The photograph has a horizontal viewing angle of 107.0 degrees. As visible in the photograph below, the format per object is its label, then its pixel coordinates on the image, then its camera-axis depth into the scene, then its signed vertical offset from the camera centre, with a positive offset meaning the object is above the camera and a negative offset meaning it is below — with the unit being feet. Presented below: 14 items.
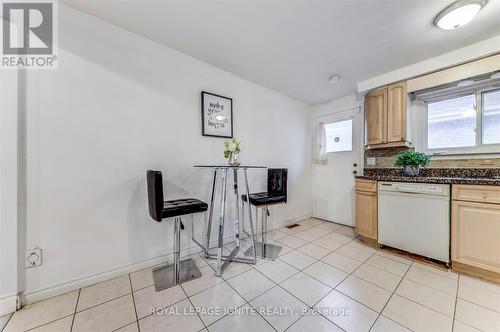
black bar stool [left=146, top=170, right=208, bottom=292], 5.07 -1.43
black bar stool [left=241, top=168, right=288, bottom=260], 7.13 -1.30
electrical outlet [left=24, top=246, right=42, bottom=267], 4.66 -2.36
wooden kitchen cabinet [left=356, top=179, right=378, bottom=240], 8.00 -1.92
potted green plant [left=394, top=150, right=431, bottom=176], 7.54 +0.19
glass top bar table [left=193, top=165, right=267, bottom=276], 5.97 -3.11
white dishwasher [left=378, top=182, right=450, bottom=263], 6.27 -1.93
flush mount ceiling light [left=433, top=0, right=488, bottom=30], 4.67 +4.04
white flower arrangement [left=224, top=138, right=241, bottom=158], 6.88 +0.67
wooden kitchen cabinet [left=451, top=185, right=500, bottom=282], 5.41 -2.10
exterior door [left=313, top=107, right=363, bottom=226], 10.48 -0.20
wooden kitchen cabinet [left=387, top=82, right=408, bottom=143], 8.04 +2.38
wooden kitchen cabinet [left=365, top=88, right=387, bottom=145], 8.65 +2.36
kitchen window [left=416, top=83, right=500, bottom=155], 6.96 +1.87
